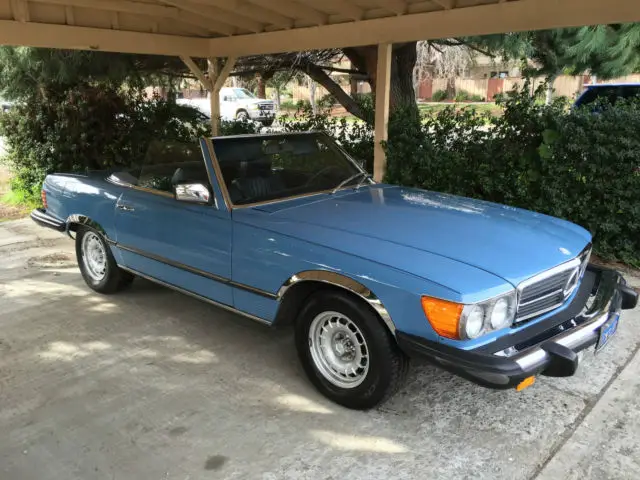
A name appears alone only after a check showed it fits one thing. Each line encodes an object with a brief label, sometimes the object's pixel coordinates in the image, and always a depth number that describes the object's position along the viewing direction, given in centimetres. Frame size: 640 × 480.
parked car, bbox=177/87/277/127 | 2711
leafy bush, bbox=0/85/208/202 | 941
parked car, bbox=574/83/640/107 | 941
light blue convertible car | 274
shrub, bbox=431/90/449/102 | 3825
